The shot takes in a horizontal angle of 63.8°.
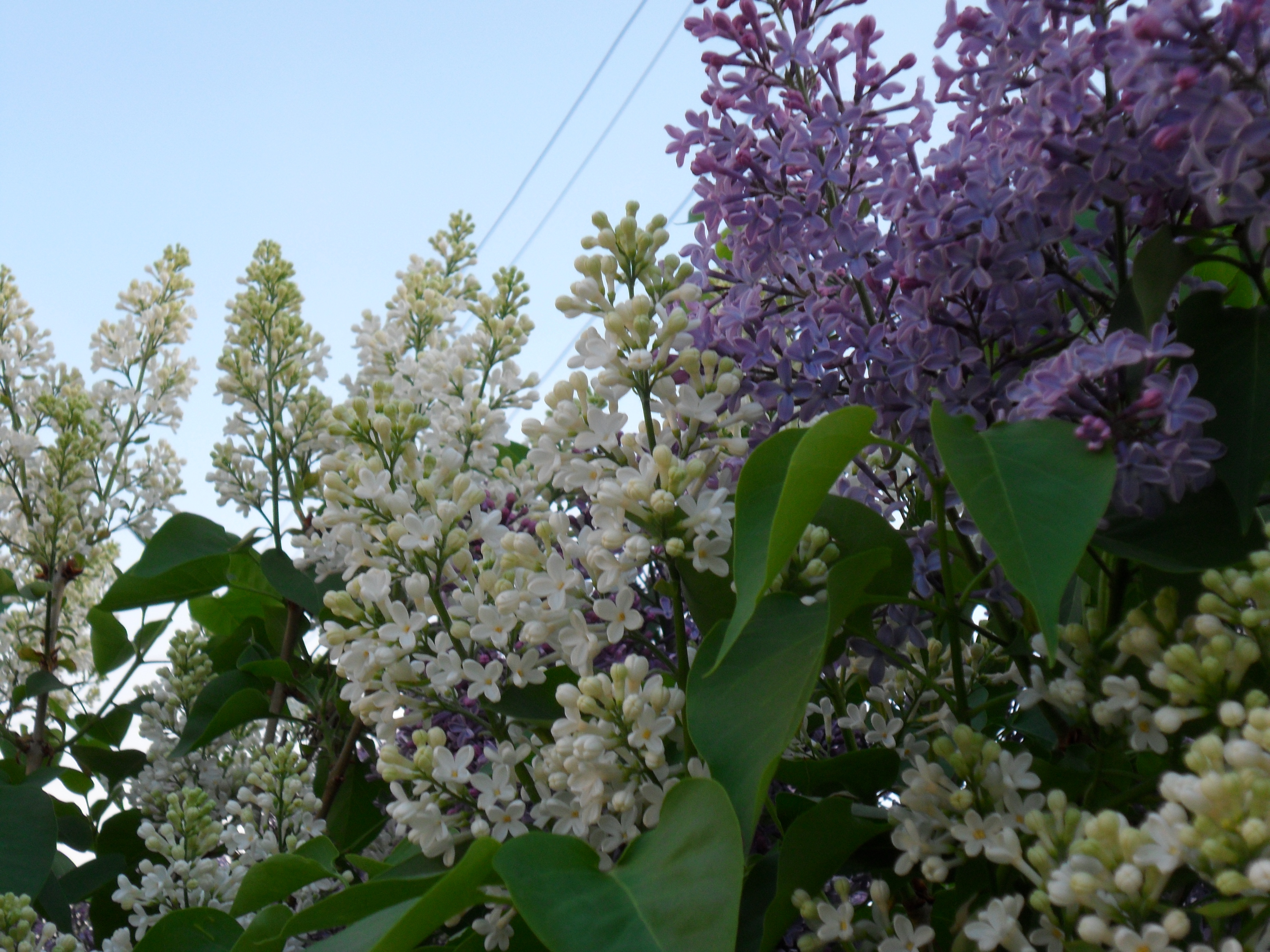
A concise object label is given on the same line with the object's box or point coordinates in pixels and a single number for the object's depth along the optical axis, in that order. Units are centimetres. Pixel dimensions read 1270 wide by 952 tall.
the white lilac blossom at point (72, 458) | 133
